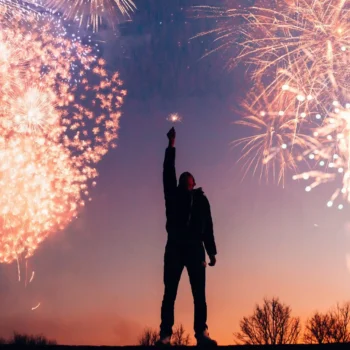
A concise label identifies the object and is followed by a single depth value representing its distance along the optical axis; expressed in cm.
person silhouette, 714
